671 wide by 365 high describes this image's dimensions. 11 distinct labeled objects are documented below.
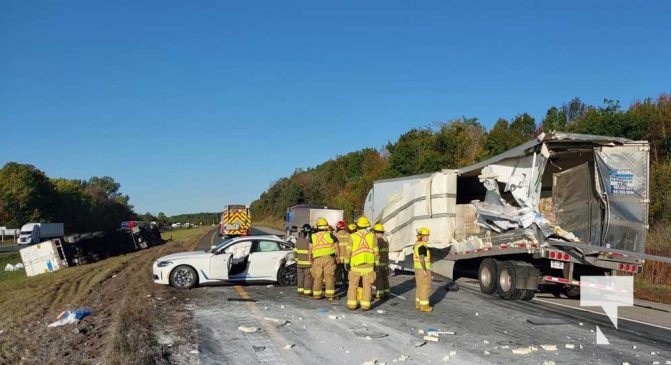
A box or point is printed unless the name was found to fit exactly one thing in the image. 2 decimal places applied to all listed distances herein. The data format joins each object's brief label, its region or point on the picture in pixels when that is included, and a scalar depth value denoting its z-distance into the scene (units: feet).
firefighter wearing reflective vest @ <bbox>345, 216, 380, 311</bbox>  34.24
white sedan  45.01
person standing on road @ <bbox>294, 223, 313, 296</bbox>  40.60
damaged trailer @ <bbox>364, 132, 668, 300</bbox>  38.09
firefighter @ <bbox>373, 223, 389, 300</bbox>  39.40
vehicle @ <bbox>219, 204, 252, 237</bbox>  141.59
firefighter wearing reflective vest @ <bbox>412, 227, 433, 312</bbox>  34.30
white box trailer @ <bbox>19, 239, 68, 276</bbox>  78.74
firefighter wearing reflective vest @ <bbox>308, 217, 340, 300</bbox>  38.29
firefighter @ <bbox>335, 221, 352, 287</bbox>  42.04
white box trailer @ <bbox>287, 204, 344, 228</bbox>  90.89
